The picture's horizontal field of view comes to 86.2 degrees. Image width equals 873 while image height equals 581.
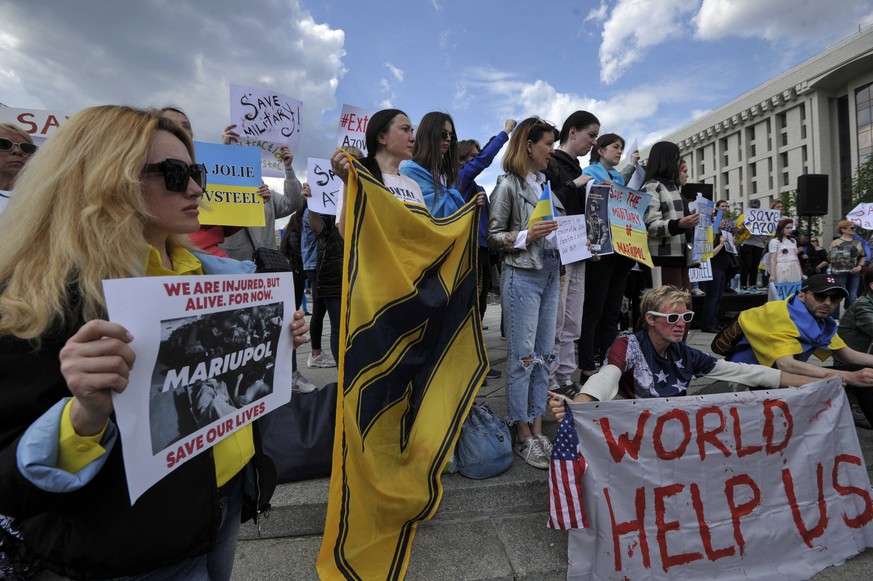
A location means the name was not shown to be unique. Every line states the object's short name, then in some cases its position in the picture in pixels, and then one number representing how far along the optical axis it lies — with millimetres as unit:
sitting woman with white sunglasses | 2816
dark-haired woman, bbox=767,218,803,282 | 8744
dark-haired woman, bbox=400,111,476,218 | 2982
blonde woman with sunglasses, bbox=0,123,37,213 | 2615
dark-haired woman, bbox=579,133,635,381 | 4074
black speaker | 10734
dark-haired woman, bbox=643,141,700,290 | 4348
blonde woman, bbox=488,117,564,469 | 2906
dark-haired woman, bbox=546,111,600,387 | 3768
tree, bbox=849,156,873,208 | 34281
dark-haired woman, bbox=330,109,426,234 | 2762
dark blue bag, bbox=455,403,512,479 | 2697
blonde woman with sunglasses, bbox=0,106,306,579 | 756
